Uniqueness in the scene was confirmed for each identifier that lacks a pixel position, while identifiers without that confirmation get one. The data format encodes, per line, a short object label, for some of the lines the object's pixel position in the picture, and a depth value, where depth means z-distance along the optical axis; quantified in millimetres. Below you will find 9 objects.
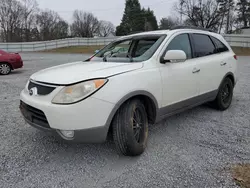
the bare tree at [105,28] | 73625
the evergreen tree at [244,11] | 47938
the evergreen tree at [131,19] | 57156
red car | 10141
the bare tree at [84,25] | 63469
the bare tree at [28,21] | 49394
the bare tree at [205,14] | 44344
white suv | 2396
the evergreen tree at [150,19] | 56688
